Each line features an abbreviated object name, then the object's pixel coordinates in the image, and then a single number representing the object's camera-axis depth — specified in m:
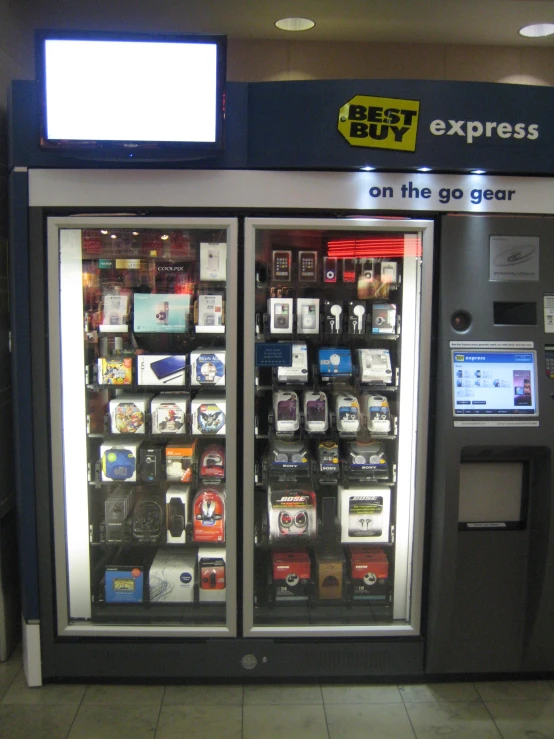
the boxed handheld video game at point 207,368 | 2.73
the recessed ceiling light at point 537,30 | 3.34
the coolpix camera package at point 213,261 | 2.66
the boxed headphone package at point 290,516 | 2.84
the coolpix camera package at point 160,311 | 2.73
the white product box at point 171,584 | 2.84
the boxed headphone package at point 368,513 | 2.85
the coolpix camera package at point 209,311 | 2.72
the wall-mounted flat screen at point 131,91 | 2.25
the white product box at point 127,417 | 2.77
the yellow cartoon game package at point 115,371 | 2.72
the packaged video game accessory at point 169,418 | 2.78
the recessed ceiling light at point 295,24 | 3.31
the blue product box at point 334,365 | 2.76
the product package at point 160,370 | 2.75
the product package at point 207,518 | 2.86
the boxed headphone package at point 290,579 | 2.85
